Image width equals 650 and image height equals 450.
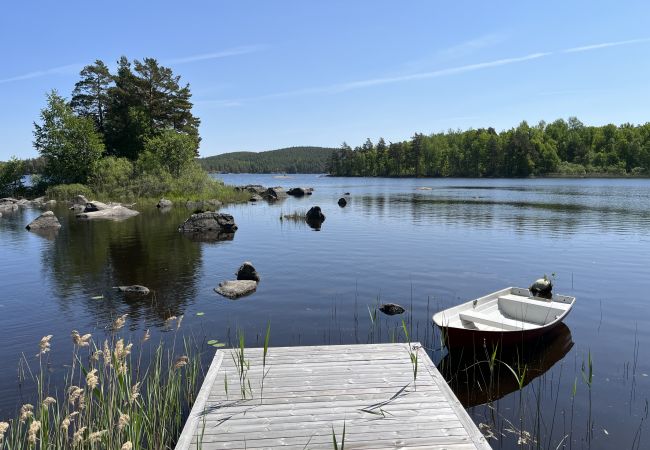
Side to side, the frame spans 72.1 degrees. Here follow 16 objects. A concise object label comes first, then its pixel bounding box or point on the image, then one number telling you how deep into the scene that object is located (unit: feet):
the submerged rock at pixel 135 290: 61.00
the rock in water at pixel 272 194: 245.39
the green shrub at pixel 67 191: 204.70
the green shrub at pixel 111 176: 207.41
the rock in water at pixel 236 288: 61.20
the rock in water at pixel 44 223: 121.90
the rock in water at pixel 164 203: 181.37
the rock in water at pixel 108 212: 147.64
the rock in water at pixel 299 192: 277.23
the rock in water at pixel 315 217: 140.46
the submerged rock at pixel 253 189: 265.60
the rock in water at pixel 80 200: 191.54
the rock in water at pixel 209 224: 119.03
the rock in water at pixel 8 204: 178.93
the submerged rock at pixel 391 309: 52.54
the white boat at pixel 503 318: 37.70
